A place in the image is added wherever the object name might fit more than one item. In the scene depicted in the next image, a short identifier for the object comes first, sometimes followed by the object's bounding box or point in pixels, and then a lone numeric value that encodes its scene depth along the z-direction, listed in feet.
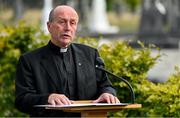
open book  20.58
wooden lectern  20.50
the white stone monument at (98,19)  210.65
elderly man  23.09
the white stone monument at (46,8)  168.04
